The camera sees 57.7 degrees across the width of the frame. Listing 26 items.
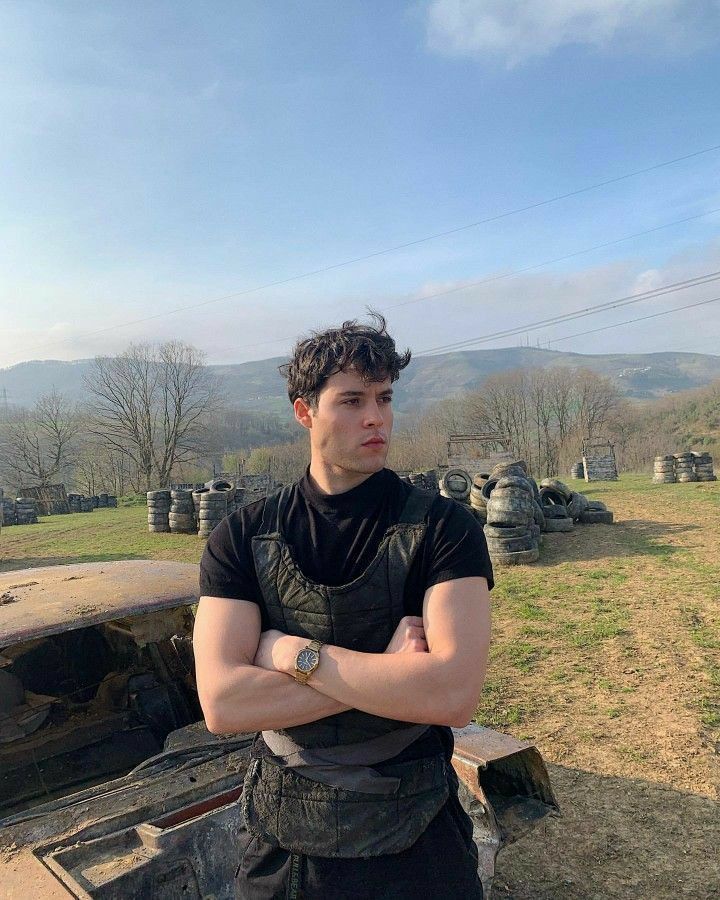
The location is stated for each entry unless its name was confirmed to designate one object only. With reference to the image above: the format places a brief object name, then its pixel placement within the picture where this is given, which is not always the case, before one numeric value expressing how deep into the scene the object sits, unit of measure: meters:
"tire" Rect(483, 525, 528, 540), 11.74
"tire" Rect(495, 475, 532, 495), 12.41
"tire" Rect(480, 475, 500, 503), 14.56
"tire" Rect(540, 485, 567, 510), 15.57
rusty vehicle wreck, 2.35
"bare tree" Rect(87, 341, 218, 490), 47.16
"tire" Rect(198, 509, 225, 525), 17.48
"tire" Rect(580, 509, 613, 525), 15.26
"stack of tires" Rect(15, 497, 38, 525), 28.22
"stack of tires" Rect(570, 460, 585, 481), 34.36
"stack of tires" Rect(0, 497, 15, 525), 28.32
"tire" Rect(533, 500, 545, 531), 13.21
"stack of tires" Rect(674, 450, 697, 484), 26.39
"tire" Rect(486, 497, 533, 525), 11.91
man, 1.65
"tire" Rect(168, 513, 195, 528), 19.31
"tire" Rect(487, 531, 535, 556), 11.66
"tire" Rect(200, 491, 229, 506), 17.61
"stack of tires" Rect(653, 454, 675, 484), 26.75
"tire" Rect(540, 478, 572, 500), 15.52
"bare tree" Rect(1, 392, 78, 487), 49.12
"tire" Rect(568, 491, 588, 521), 15.14
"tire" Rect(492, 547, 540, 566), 11.59
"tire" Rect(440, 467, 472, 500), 17.25
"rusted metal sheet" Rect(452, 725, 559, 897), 2.86
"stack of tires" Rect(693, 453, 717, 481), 26.23
